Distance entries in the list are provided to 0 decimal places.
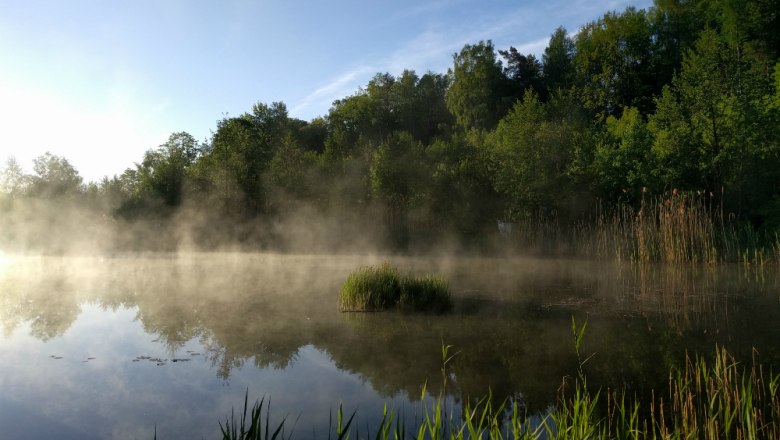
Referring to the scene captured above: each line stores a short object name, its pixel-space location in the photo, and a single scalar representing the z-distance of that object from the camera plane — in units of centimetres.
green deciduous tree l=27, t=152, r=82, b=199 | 5325
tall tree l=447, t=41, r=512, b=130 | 4697
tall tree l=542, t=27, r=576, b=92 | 4691
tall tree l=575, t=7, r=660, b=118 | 3894
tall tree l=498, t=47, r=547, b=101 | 4894
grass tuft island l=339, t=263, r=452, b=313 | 1047
